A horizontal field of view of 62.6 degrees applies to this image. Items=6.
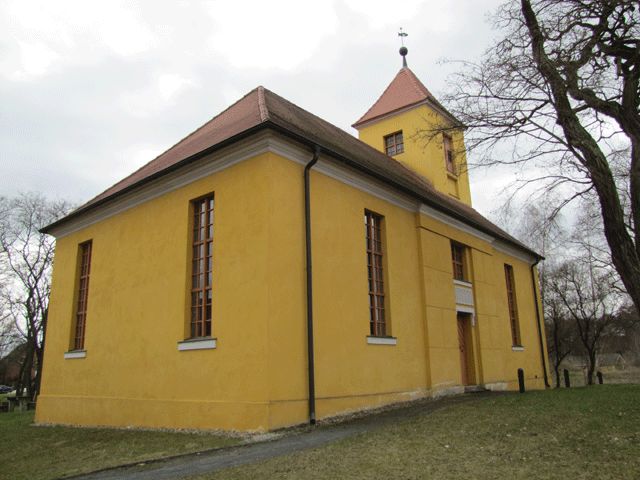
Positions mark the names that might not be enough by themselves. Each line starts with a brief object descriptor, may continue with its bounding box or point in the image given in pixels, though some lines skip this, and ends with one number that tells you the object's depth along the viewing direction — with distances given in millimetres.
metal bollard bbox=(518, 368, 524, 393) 14998
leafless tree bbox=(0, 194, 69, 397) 31438
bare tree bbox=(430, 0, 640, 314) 8594
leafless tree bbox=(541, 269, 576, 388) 35094
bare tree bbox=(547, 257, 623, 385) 32219
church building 10273
